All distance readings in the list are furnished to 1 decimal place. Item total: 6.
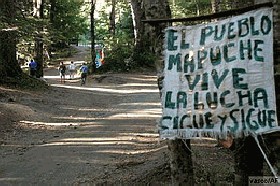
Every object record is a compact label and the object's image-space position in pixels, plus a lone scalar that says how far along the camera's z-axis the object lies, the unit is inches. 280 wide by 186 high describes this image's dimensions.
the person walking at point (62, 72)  1194.0
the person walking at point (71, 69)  1288.9
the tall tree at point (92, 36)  1221.5
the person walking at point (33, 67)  1006.4
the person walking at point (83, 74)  1069.1
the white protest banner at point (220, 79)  171.2
